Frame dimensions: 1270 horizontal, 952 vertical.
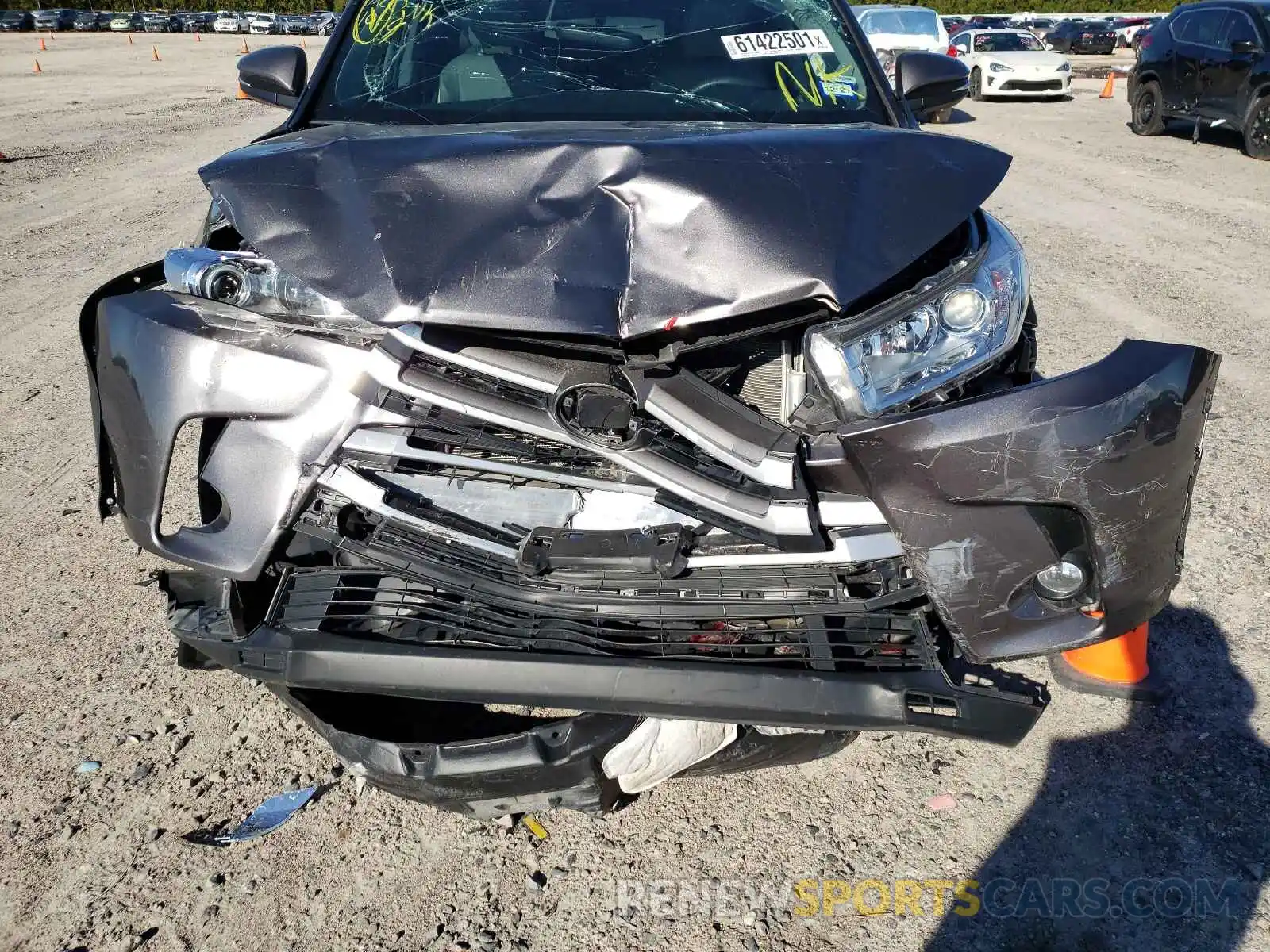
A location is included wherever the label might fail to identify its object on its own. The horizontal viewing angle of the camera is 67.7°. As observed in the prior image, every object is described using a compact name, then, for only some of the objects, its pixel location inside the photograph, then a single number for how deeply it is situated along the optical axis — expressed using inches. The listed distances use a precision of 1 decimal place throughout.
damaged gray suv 72.7
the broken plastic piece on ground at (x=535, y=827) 89.1
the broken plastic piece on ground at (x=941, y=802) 90.7
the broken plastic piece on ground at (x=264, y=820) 87.5
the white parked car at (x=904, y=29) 692.1
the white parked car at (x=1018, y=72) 710.5
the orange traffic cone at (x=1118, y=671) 102.4
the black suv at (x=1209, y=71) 431.8
